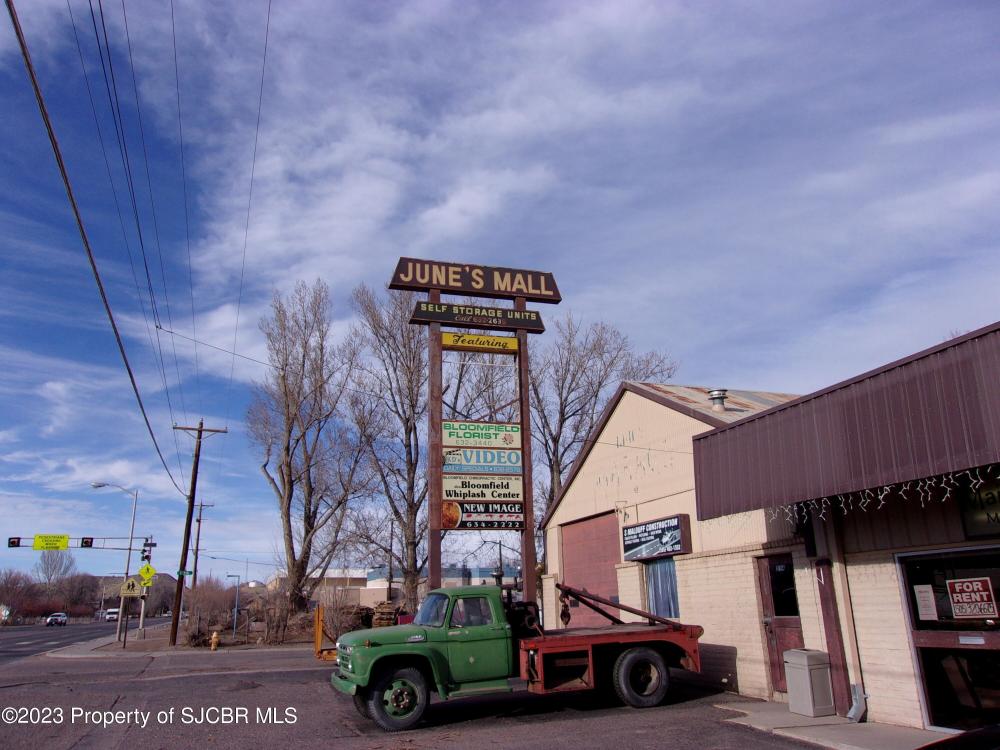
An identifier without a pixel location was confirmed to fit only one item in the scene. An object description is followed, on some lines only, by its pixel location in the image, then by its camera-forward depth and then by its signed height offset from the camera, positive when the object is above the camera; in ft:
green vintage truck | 33.42 -3.47
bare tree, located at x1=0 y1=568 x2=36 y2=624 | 236.04 -0.71
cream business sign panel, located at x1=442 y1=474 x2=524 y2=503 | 47.19 +6.28
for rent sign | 28.22 -0.80
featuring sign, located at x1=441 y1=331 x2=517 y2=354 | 50.98 +16.91
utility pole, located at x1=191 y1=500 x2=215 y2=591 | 175.23 +13.36
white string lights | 27.37 +3.55
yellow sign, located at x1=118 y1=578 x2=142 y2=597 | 99.30 +0.24
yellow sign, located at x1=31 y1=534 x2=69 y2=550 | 157.28 +10.65
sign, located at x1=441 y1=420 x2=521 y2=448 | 48.01 +9.87
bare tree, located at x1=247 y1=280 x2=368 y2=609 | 111.96 +20.67
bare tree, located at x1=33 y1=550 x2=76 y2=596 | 397.39 +13.40
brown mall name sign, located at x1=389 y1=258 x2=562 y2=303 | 51.39 +21.80
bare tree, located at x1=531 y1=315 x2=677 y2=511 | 114.32 +28.85
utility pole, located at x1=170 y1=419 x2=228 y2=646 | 99.67 +3.81
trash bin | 33.60 -4.75
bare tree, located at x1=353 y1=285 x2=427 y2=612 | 103.35 +24.09
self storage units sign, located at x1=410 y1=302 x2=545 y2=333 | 50.72 +18.75
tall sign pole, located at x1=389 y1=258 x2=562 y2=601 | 47.03 +9.85
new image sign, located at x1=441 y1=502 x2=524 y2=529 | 46.68 +4.43
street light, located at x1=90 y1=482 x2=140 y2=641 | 115.85 +7.33
